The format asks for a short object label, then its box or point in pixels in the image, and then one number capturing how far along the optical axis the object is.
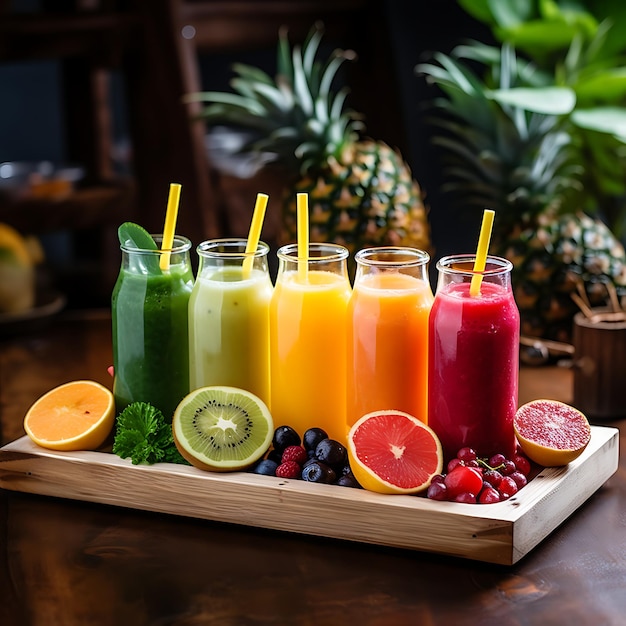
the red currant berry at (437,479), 1.02
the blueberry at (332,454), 1.06
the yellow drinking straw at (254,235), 1.10
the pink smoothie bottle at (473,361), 1.05
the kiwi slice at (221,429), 1.06
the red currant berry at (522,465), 1.06
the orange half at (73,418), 1.11
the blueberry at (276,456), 1.08
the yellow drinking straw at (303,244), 1.09
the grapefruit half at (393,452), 1.02
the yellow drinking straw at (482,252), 1.04
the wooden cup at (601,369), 1.28
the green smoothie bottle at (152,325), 1.12
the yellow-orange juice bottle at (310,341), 1.10
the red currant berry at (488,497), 1.00
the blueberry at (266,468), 1.06
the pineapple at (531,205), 1.46
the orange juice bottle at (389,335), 1.07
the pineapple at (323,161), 1.52
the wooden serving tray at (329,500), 0.99
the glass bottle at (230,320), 1.10
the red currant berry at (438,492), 1.00
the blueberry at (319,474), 1.04
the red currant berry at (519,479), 1.03
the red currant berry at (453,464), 1.03
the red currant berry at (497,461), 1.05
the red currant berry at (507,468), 1.05
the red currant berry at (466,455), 1.04
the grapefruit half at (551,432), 1.06
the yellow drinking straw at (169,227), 1.12
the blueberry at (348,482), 1.04
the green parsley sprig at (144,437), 1.08
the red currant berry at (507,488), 1.02
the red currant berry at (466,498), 1.00
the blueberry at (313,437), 1.07
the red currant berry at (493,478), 1.02
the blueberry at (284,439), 1.08
